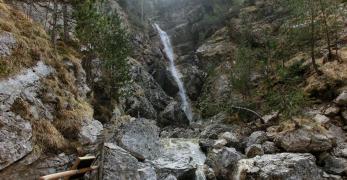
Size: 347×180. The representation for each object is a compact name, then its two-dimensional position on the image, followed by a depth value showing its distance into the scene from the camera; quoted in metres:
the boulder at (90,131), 13.45
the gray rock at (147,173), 12.93
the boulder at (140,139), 15.03
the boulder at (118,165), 12.08
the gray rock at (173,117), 41.91
